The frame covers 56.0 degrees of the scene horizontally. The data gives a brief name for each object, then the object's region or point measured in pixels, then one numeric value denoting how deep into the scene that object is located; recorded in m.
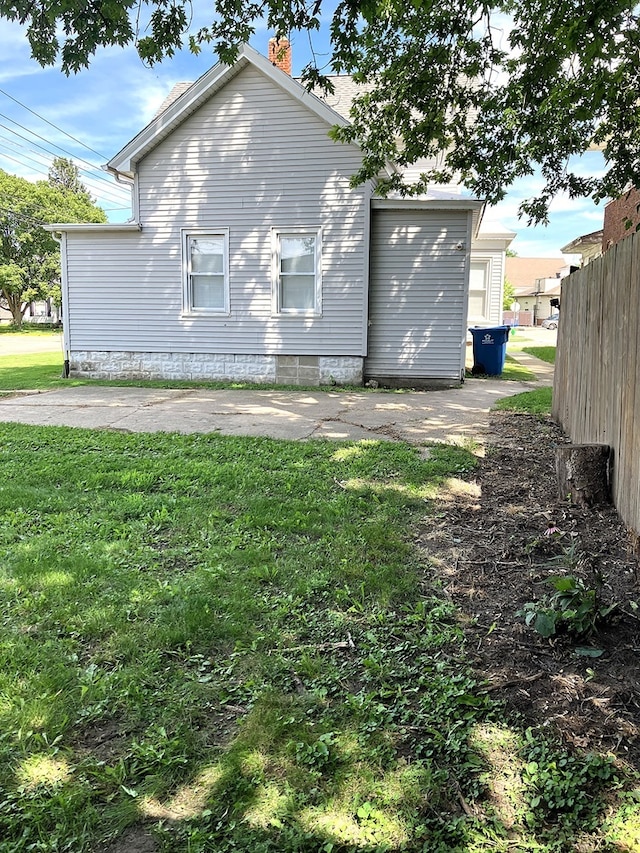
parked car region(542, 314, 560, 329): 57.79
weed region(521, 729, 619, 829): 1.69
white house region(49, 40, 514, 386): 11.19
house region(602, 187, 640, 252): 12.16
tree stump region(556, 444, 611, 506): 4.18
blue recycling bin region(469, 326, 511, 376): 12.77
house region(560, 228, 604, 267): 19.39
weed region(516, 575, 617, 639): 2.54
